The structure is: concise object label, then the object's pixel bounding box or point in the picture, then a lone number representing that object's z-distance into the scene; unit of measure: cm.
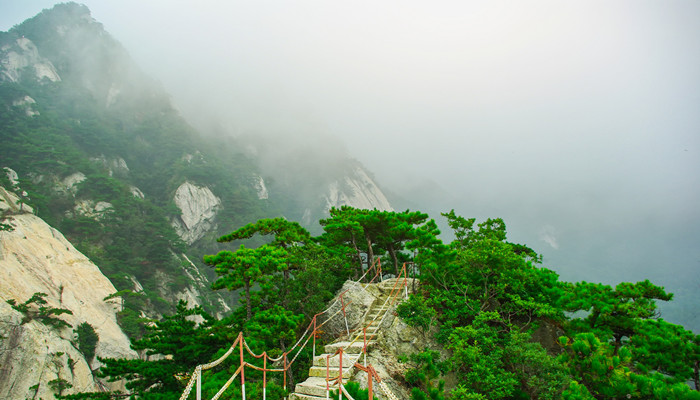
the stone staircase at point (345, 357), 674
